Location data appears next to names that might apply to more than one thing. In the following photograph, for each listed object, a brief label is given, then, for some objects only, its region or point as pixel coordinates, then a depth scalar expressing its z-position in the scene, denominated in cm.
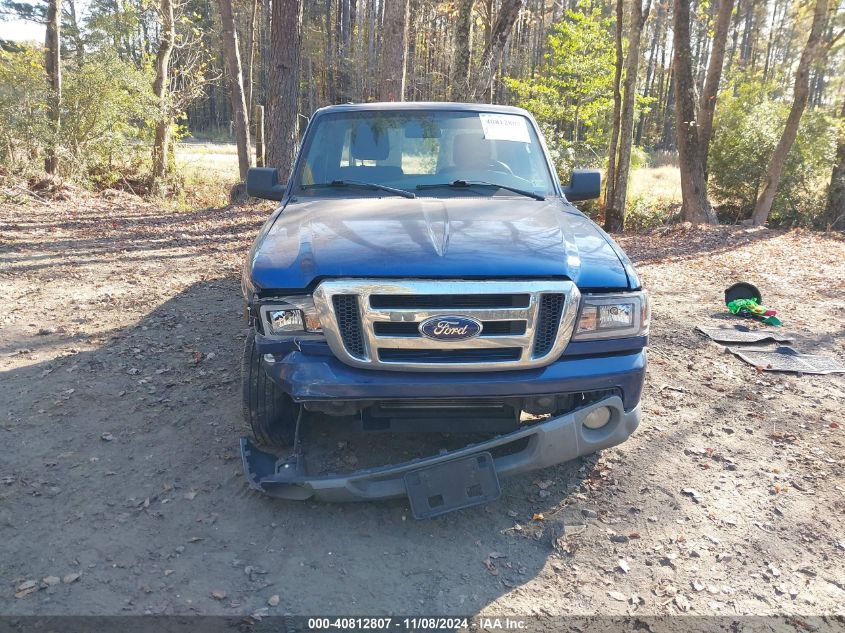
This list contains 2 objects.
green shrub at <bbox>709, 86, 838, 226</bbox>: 1536
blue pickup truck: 278
